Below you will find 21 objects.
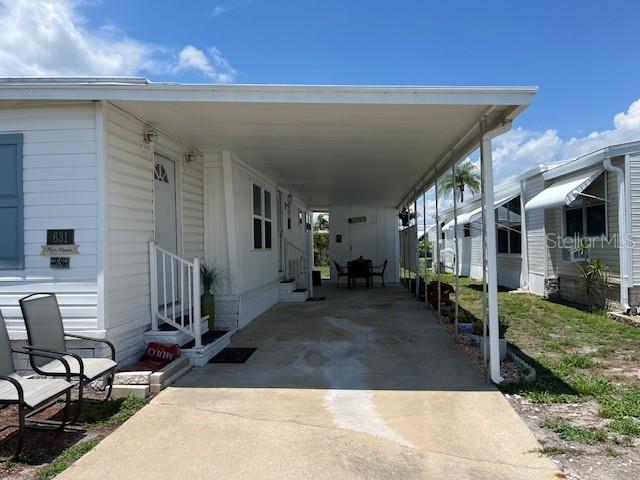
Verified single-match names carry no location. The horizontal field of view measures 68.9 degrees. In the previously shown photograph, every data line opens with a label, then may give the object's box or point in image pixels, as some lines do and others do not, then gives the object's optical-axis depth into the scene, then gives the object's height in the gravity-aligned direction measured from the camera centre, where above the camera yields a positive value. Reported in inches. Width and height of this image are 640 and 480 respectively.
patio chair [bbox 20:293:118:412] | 141.7 -29.2
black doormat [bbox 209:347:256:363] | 211.8 -50.6
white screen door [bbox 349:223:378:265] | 622.8 +7.2
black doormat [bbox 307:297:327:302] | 434.0 -49.2
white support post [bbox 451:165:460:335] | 256.5 -23.7
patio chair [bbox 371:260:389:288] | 562.2 -31.4
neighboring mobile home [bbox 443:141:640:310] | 335.0 +18.8
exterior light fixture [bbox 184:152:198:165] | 254.0 +50.3
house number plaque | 175.2 +1.3
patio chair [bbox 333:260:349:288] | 550.5 -29.5
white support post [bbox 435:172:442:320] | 317.4 -10.0
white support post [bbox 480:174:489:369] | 189.0 -16.3
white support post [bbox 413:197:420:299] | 431.5 -10.0
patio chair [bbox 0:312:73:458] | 112.5 -36.2
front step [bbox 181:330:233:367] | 201.6 -45.1
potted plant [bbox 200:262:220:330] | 249.9 -24.3
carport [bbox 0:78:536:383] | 169.8 +54.8
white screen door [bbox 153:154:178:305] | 229.0 +19.0
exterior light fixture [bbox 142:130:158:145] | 206.5 +50.3
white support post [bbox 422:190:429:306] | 426.9 +35.7
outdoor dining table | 538.6 -26.2
